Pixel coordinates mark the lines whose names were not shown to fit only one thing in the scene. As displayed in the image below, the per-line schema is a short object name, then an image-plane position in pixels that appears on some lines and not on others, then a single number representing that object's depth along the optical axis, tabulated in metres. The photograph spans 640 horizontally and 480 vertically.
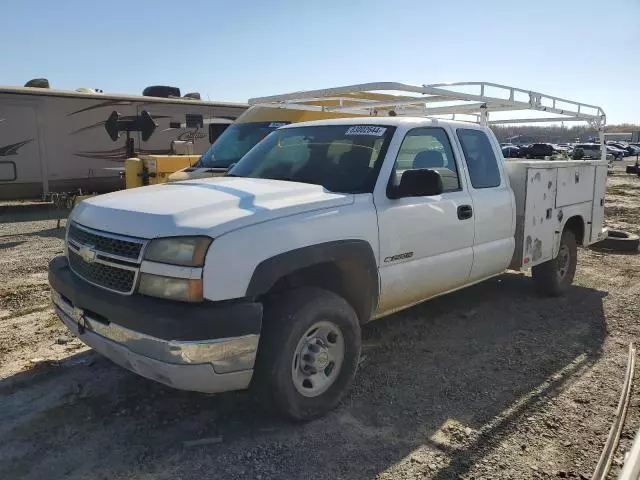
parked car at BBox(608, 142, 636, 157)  55.25
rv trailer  13.05
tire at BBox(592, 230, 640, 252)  8.84
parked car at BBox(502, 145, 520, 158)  38.08
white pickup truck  2.95
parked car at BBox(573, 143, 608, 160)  38.36
